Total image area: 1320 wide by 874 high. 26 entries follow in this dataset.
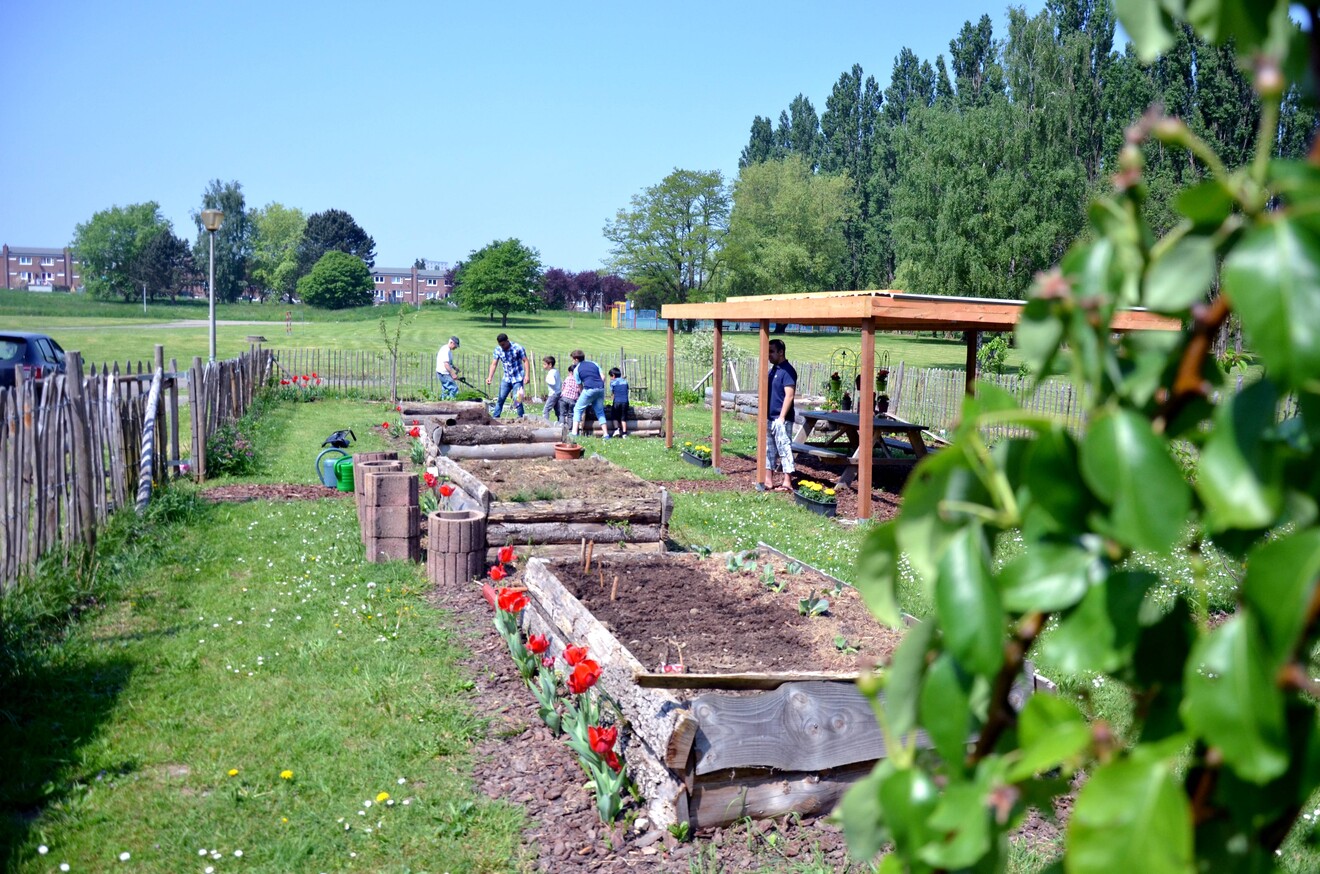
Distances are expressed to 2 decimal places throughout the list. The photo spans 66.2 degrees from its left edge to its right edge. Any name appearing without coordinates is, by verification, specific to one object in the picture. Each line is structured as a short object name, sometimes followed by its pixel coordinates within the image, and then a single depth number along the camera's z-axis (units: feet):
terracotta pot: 40.04
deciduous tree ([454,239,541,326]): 252.01
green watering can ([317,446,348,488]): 38.50
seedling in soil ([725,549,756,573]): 22.11
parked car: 51.85
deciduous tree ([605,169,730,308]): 236.84
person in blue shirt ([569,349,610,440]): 57.72
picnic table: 43.86
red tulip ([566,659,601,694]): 14.51
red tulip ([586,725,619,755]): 13.79
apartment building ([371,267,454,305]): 457.68
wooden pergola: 33.01
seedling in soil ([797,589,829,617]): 19.01
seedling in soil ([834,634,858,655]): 17.04
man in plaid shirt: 61.11
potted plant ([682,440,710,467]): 48.04
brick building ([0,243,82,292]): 418.92
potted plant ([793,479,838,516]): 36.09
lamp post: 58.19
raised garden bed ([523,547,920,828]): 13.25
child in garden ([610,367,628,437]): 60.08
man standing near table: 40.45
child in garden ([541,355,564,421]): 60.03
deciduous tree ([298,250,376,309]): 292.40
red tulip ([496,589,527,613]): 18.86
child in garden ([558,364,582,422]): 59.31
